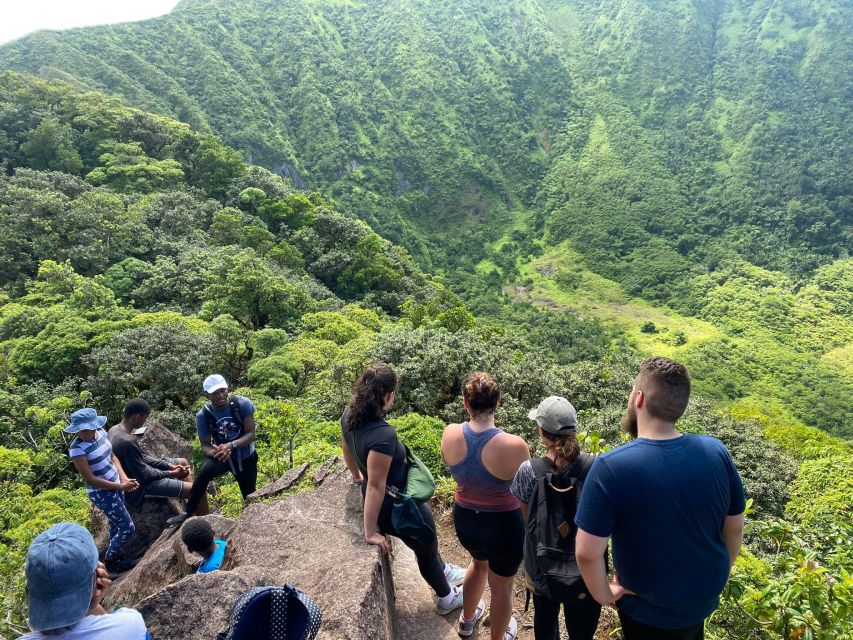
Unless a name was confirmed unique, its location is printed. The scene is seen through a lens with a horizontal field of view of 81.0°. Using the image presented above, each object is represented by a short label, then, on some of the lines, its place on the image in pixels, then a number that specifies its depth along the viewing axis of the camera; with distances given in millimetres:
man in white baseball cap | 4918
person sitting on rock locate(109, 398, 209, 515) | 4793
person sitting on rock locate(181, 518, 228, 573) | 3646
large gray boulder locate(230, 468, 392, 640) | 2951
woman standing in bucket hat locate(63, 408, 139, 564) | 4383
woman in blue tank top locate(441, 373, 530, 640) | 3055
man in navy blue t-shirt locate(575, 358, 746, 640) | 2105
